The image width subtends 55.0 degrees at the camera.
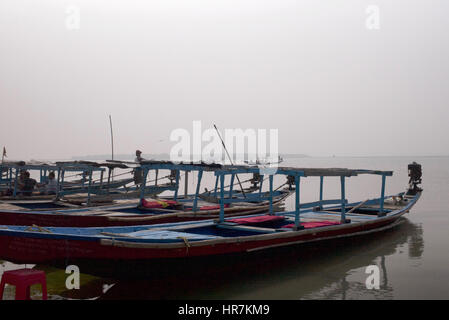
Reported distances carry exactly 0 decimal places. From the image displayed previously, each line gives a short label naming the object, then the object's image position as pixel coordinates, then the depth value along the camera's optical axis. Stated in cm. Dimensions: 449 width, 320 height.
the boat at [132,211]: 1245
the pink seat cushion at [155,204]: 1471
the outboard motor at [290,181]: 2074
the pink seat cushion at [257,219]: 1171
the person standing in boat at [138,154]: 1900
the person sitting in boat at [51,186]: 1918
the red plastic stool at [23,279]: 689
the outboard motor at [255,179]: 2185
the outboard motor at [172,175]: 2131
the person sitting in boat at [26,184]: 1839
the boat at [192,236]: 816
